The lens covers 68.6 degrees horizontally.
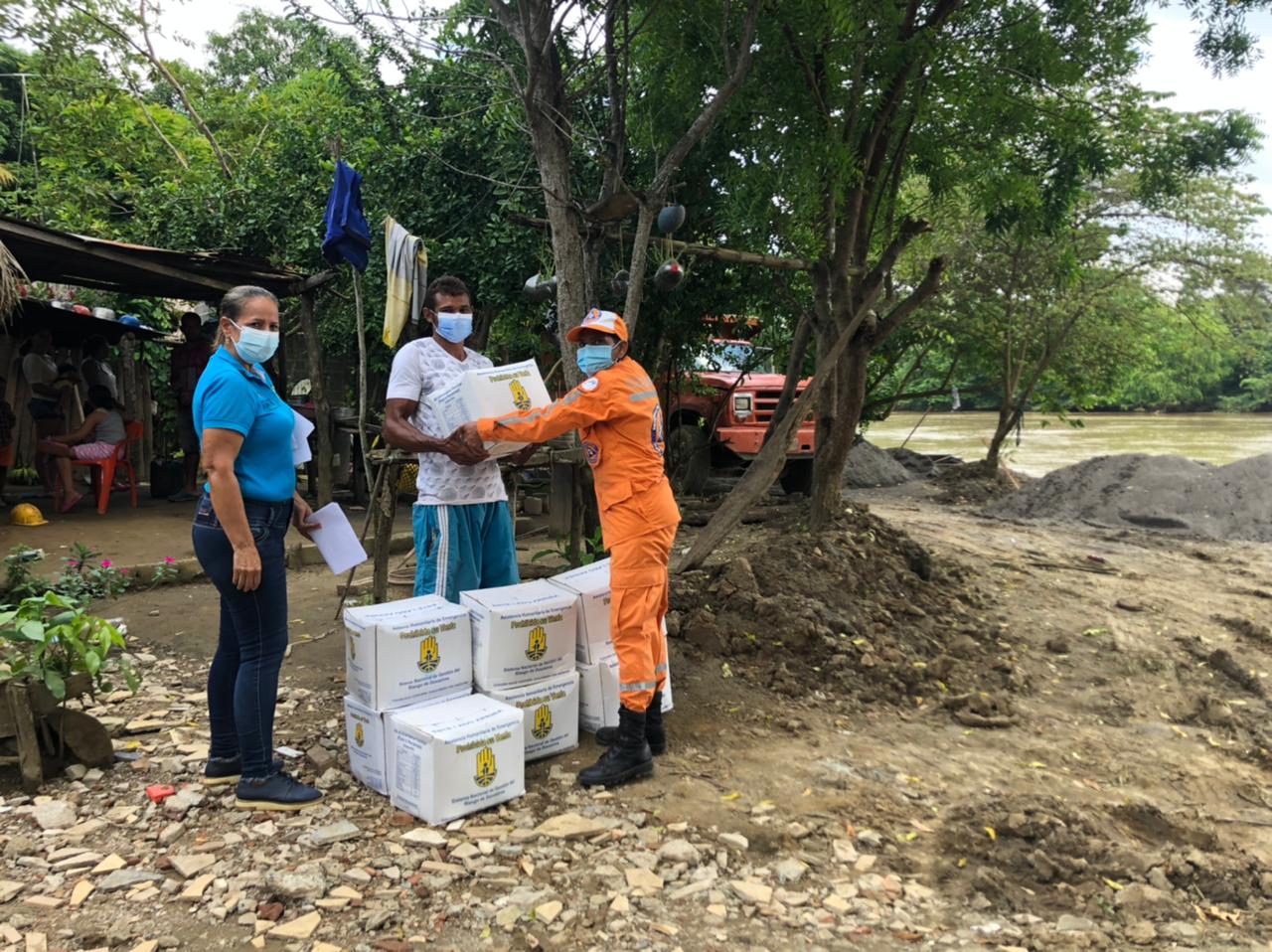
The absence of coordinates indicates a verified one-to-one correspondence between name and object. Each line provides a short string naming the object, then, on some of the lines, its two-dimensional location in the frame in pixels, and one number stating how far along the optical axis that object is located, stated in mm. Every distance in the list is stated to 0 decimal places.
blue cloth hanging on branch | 6148
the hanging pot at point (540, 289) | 6855
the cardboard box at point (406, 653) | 3549
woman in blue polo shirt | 3184
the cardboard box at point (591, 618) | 4148
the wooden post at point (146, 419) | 11570
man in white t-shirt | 4188
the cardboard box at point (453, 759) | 3334
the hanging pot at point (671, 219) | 5926
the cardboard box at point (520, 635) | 3826
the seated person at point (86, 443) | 8750
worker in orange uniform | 3752
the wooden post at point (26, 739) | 3502
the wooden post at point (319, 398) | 9125
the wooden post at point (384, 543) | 5258
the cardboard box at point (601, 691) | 4160
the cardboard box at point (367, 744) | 3553
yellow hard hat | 8023
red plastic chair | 8930
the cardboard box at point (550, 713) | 3873
